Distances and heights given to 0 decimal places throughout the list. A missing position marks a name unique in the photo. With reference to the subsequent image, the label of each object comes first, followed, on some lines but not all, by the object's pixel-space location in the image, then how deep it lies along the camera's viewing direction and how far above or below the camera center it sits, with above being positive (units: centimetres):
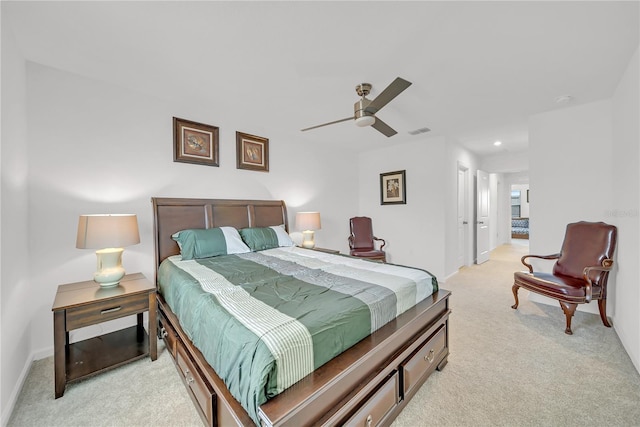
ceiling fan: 200 +97
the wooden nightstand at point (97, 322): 177 -83
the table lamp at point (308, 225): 400 -24
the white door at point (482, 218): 569 -26
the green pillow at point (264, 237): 318 -36
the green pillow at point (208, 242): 267 -35
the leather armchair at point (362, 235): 491 -53
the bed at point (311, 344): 106 -75
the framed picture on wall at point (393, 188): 491 +42
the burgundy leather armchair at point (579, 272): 255 -75
